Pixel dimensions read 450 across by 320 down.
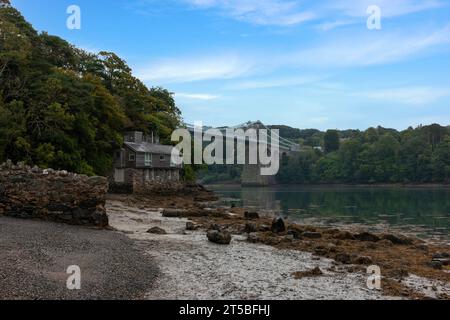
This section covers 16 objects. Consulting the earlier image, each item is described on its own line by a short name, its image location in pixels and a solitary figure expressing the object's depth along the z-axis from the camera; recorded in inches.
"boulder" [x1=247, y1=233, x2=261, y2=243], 1020.8
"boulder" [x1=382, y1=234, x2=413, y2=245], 1121.2
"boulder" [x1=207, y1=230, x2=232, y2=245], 938.1
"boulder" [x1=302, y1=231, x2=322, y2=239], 1147.6
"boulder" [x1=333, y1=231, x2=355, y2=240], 1157.1
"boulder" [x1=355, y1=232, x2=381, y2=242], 1129.4
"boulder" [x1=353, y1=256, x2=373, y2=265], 808.9
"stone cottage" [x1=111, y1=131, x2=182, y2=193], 2346.2
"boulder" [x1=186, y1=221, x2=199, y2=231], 1153.1
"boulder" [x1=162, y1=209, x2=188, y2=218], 1488.7
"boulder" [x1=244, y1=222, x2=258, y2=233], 1184.2
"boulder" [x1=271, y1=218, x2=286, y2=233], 1175.5
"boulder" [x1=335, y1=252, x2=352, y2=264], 811.1
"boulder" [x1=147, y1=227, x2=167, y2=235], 1048.2
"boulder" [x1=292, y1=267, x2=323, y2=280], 678.2
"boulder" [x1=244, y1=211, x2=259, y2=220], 1552.7
